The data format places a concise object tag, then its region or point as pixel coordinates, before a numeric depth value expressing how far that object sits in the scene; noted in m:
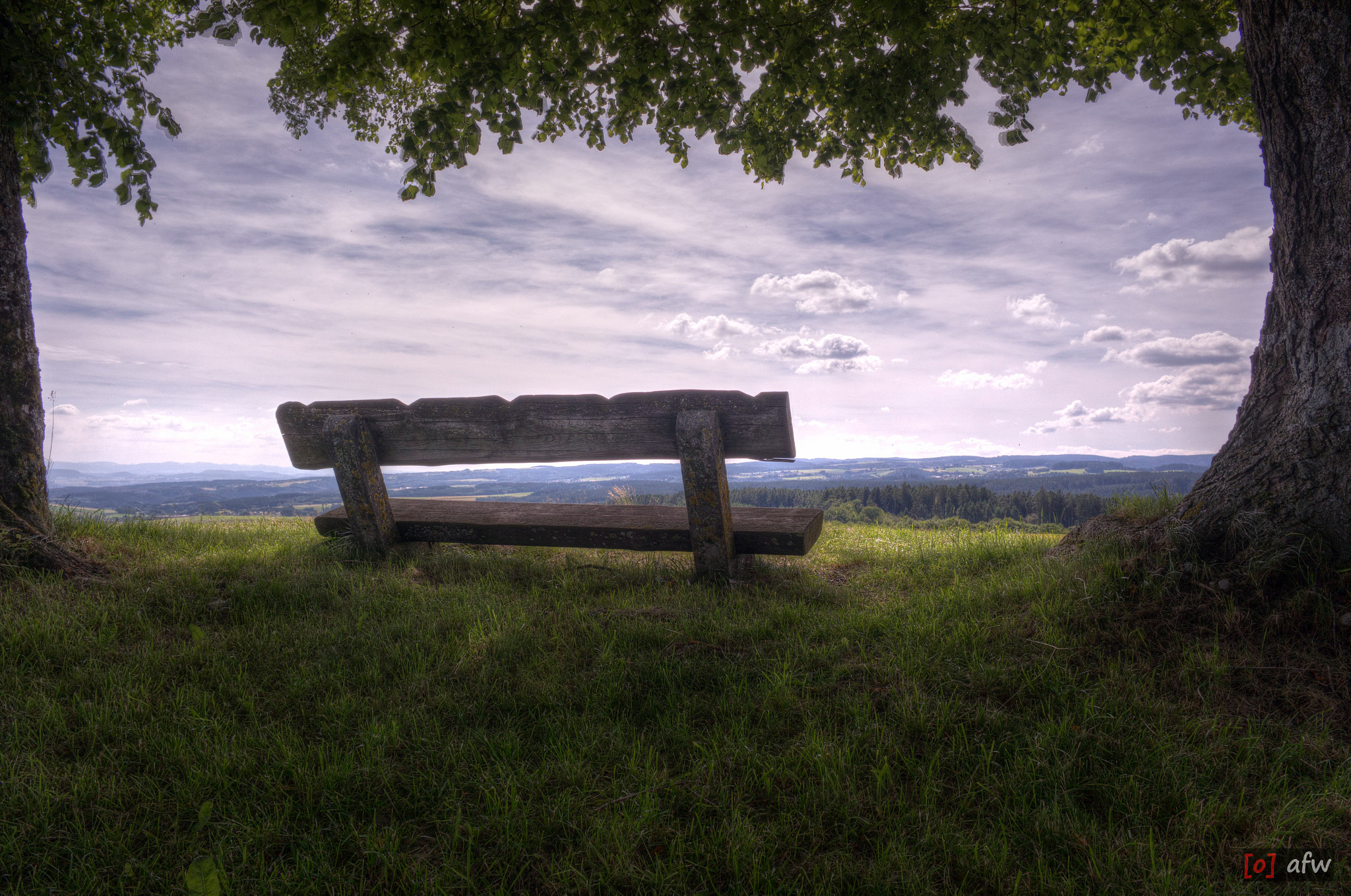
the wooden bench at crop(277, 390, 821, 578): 3.99
